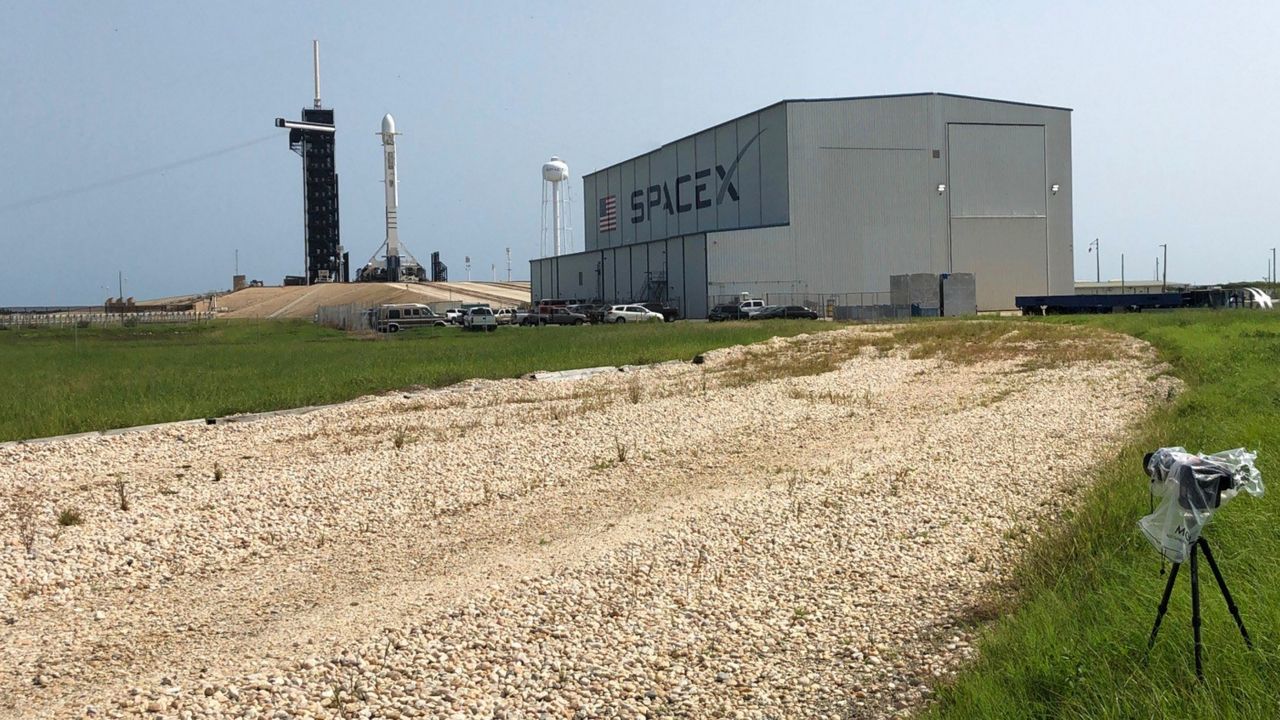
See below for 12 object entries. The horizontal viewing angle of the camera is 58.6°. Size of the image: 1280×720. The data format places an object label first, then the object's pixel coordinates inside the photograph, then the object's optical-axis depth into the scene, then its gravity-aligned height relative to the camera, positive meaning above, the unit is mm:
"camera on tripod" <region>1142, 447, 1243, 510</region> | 5070 -772
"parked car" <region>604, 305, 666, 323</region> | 77000 +242
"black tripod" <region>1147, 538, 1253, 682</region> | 5023 -1332
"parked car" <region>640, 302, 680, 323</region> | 80438 +447
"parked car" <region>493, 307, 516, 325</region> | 86562 +332
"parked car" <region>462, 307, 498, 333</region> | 71500 +102
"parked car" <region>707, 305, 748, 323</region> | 72812 +212
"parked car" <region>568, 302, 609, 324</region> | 81312 +548
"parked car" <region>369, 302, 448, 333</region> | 71625 +387
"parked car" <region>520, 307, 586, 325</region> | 78750 +147
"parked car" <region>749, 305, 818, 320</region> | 72625 +238
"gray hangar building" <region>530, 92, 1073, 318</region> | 76312 +7529
